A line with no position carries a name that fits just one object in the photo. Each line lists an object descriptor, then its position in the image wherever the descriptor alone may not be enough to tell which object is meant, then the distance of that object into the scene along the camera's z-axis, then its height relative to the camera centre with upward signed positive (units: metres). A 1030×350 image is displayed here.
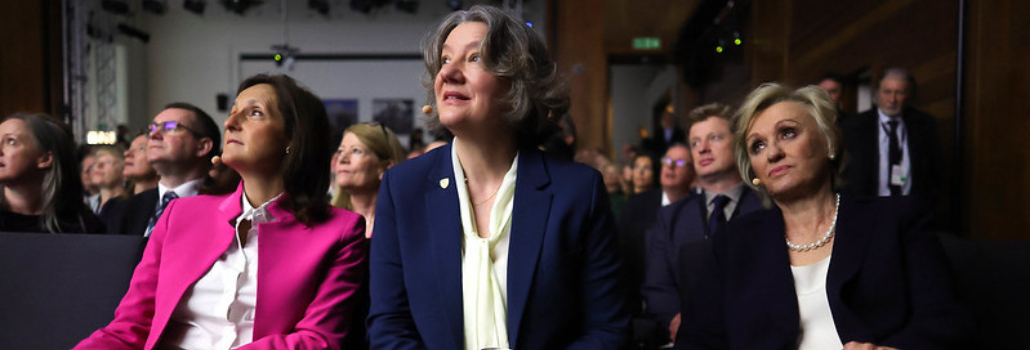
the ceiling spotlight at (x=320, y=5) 15.18 +3.03
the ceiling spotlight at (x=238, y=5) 14.78 +2.98
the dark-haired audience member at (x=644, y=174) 5.47 -0.13
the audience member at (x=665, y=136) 8.77 +0.25
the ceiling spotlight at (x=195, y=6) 14.86 +2.96
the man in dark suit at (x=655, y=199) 3.78 -0.24
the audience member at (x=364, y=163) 2.91 -0.03
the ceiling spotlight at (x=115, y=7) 13.05 +2.60
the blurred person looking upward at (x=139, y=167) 3.95 -0.06
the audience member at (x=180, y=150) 2.86 +0.02
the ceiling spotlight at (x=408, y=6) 15.39 +3.09
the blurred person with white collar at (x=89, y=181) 5.52 -0.19
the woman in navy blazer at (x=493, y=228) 1.58 -0.16
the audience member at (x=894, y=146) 4.33 +0.06
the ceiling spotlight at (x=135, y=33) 14.01 +2.38
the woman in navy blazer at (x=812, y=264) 1.69 -0.25
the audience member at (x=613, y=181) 6.31 -0.21
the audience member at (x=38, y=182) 2.75 -0.10
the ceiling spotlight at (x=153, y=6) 14.77 +2.92
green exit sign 9.78 +1.48
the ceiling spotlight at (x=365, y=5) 15.05 +3.03
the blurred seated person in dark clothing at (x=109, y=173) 4.87 -0.11
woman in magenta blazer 1.77 -0.25
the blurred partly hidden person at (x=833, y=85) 4.80 +0.45
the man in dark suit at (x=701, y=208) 3.01 -0.22
